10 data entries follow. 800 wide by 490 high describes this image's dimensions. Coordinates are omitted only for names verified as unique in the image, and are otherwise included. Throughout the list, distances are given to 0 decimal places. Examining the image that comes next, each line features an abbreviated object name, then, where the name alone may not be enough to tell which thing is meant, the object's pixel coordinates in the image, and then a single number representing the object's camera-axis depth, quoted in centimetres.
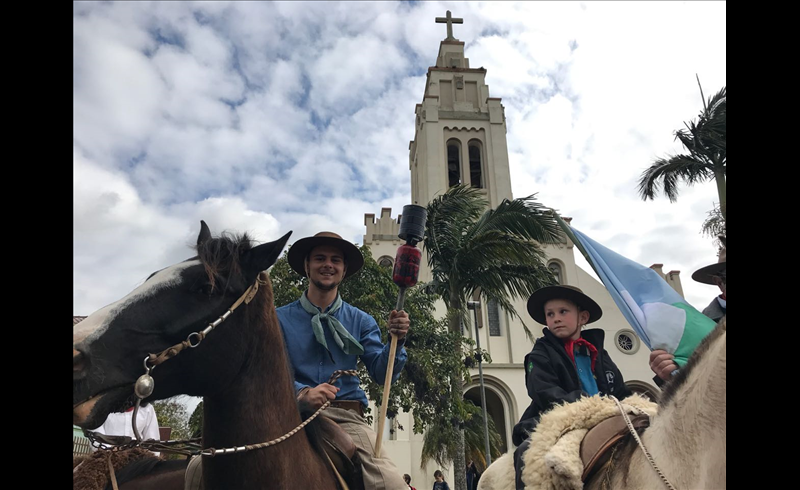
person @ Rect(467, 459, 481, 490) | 1608
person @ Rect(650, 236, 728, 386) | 384
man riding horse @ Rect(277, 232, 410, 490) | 303
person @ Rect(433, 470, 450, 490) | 1402
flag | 269
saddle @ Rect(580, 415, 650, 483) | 226
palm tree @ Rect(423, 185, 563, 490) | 1030
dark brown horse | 183
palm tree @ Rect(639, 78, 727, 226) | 1102
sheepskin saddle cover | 225
